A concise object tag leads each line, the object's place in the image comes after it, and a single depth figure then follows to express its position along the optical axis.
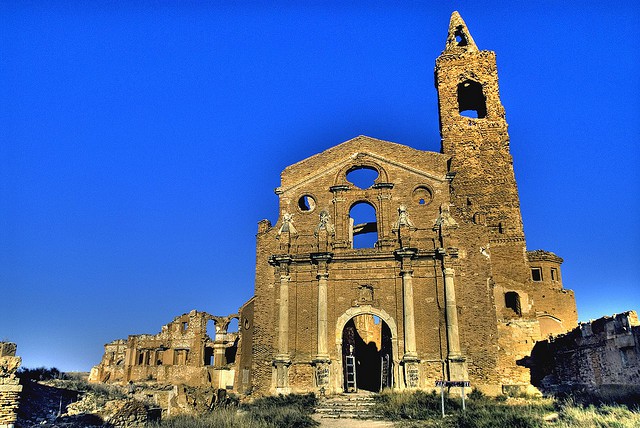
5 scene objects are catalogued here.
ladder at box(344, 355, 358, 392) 21.66
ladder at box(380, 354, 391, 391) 21.42
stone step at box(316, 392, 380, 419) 17.38
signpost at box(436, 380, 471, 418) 15.22
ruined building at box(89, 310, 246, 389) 32.56
